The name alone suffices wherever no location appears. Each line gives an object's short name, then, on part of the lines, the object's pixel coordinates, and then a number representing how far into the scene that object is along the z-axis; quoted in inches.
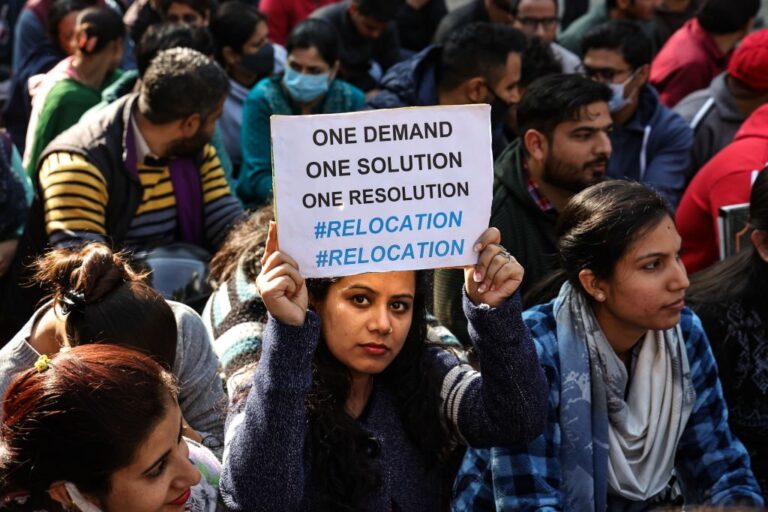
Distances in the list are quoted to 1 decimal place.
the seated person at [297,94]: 255.9
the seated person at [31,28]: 302.7
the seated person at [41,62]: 279.1
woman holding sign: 109.7
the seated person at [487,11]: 314.0
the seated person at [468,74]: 232.7
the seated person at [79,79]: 233.3
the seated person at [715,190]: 194.2
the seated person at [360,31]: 306.2
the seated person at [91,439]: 98.3
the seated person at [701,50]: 286.4
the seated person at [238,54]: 278.5
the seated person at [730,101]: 236.5
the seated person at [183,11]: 291.3
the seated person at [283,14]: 341.1
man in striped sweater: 181.9
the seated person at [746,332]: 154.3
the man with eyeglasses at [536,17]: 307.0
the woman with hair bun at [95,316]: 126.1
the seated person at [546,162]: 180.4
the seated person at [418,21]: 347.6
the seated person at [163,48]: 224.2
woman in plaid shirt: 132.2
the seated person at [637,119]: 236.4
